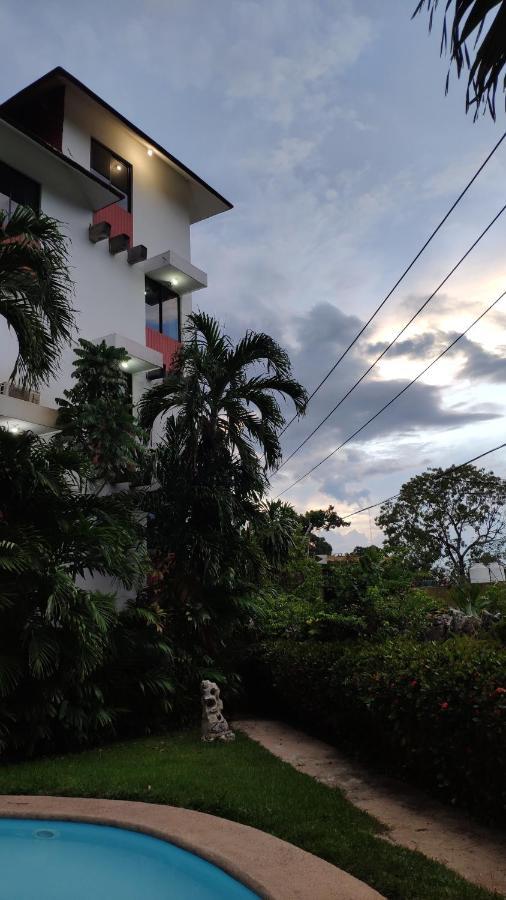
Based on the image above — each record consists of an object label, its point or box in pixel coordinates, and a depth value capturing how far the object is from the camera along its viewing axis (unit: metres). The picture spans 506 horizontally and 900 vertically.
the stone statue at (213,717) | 8.02
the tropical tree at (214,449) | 10.05
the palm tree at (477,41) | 2.71
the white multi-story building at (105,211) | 14.12
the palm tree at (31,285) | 7.27
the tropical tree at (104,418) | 11.69
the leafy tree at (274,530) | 10.82
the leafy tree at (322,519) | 27.84
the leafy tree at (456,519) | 32.25
